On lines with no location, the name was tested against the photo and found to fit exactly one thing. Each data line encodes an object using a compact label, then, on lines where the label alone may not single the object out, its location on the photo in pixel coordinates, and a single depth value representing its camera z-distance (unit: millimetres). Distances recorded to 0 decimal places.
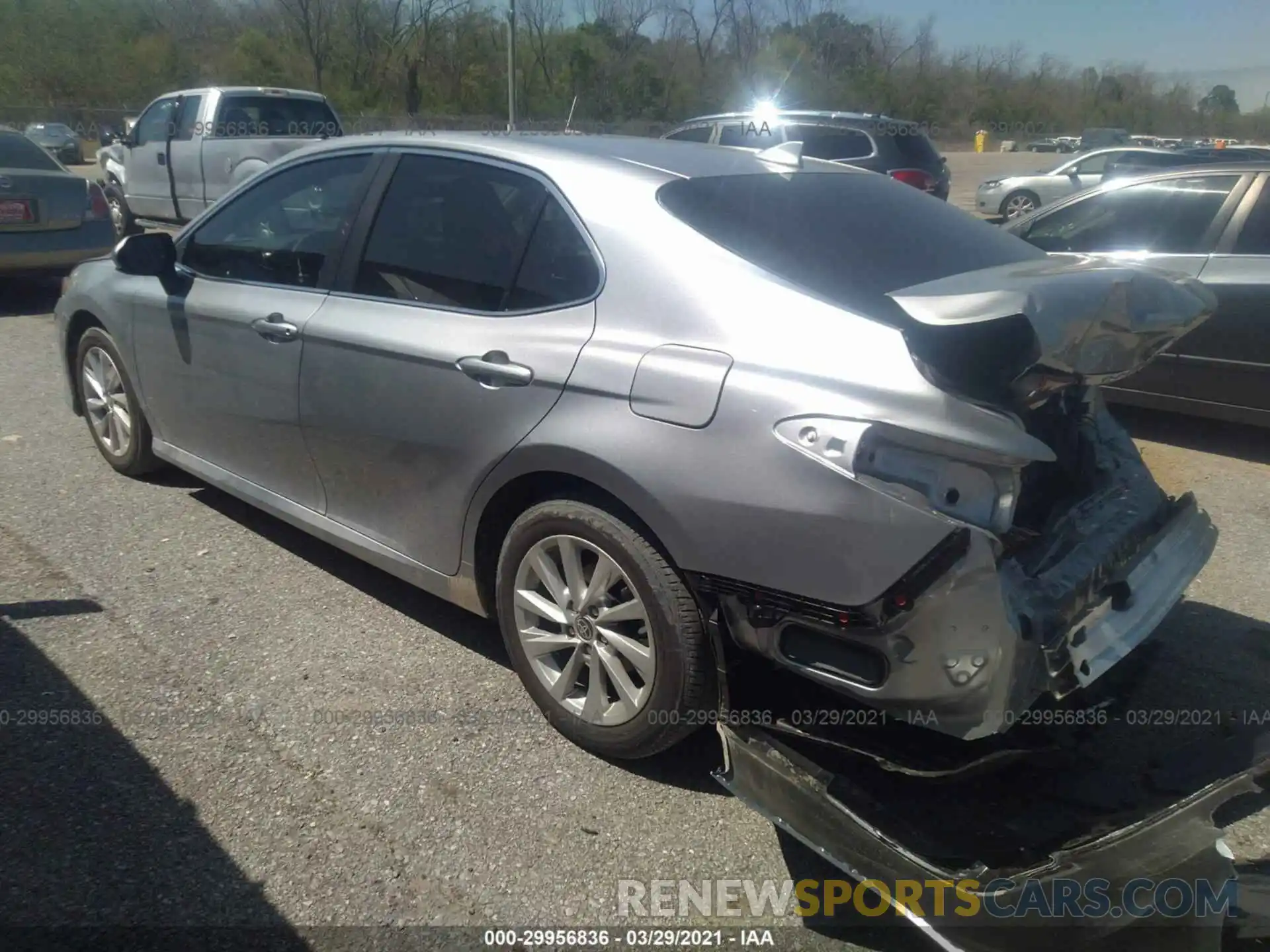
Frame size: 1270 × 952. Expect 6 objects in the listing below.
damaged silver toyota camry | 2246
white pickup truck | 12562
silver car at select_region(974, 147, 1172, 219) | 19125
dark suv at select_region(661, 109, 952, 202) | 12617
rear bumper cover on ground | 2041
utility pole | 21094
